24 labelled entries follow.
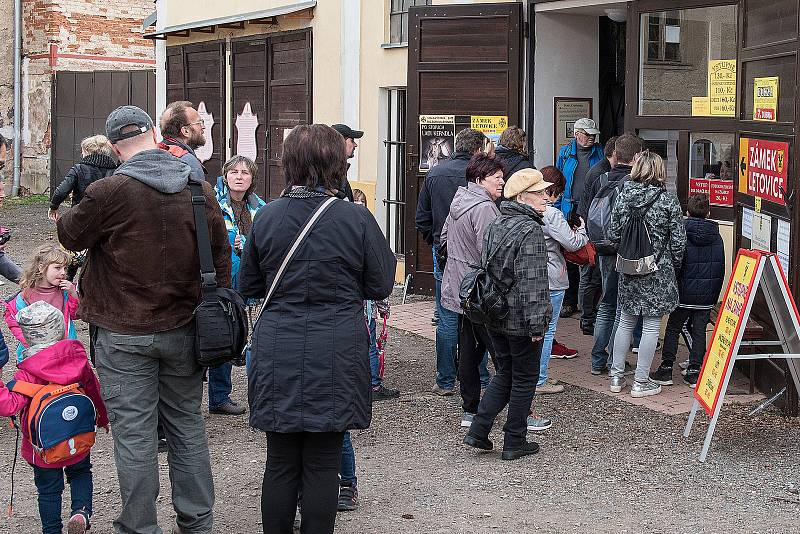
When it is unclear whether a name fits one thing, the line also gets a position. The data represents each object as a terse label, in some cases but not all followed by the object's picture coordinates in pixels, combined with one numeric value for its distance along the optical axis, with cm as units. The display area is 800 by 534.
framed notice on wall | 1045
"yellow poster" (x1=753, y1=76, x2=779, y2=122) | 697
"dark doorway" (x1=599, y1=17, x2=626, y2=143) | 1084
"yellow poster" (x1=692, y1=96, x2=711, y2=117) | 869
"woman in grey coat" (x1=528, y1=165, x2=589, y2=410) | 704
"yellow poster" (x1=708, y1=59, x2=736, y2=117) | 845
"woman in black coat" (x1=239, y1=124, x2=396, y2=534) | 417
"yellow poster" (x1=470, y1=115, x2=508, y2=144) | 1020
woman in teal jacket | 648
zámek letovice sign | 682
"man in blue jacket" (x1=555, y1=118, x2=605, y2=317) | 986
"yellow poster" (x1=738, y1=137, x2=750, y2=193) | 754
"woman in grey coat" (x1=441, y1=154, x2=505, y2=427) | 659
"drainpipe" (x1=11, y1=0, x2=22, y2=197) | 2250
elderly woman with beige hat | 576
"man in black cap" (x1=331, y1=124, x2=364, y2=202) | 712
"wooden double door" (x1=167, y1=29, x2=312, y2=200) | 1373
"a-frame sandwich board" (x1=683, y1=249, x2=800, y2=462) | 599
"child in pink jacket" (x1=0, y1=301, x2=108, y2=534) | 463
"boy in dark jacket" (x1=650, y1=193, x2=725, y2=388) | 734
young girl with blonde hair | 594
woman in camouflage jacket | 714
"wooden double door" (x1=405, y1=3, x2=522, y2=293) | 1016
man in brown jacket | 439
